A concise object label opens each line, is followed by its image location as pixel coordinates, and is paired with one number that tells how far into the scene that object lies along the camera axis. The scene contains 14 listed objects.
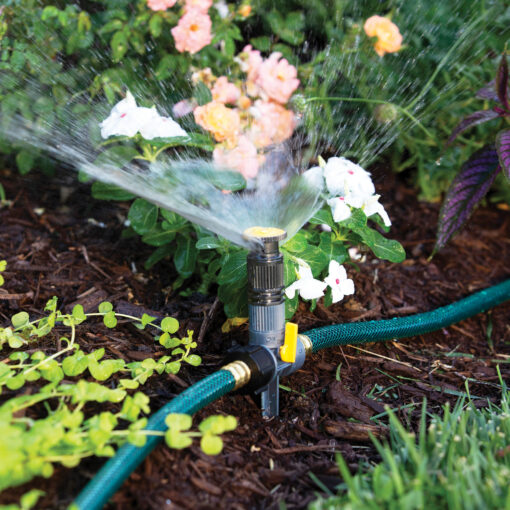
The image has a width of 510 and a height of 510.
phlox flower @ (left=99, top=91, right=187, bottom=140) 1.06
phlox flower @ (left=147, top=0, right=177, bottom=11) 1.15
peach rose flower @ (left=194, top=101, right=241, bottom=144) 1.11
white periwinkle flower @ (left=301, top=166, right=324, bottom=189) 1.09
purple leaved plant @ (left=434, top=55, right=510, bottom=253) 1.17
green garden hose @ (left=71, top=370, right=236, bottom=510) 0.89
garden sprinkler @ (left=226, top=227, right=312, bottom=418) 0.98
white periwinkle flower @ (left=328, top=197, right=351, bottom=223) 1.05
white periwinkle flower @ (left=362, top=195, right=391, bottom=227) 1.06
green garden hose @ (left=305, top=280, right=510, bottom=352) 1.07
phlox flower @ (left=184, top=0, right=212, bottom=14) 1.16
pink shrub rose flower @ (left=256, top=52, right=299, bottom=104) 1.18
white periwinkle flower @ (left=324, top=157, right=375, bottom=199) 1.06
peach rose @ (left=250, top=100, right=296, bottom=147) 1.19
